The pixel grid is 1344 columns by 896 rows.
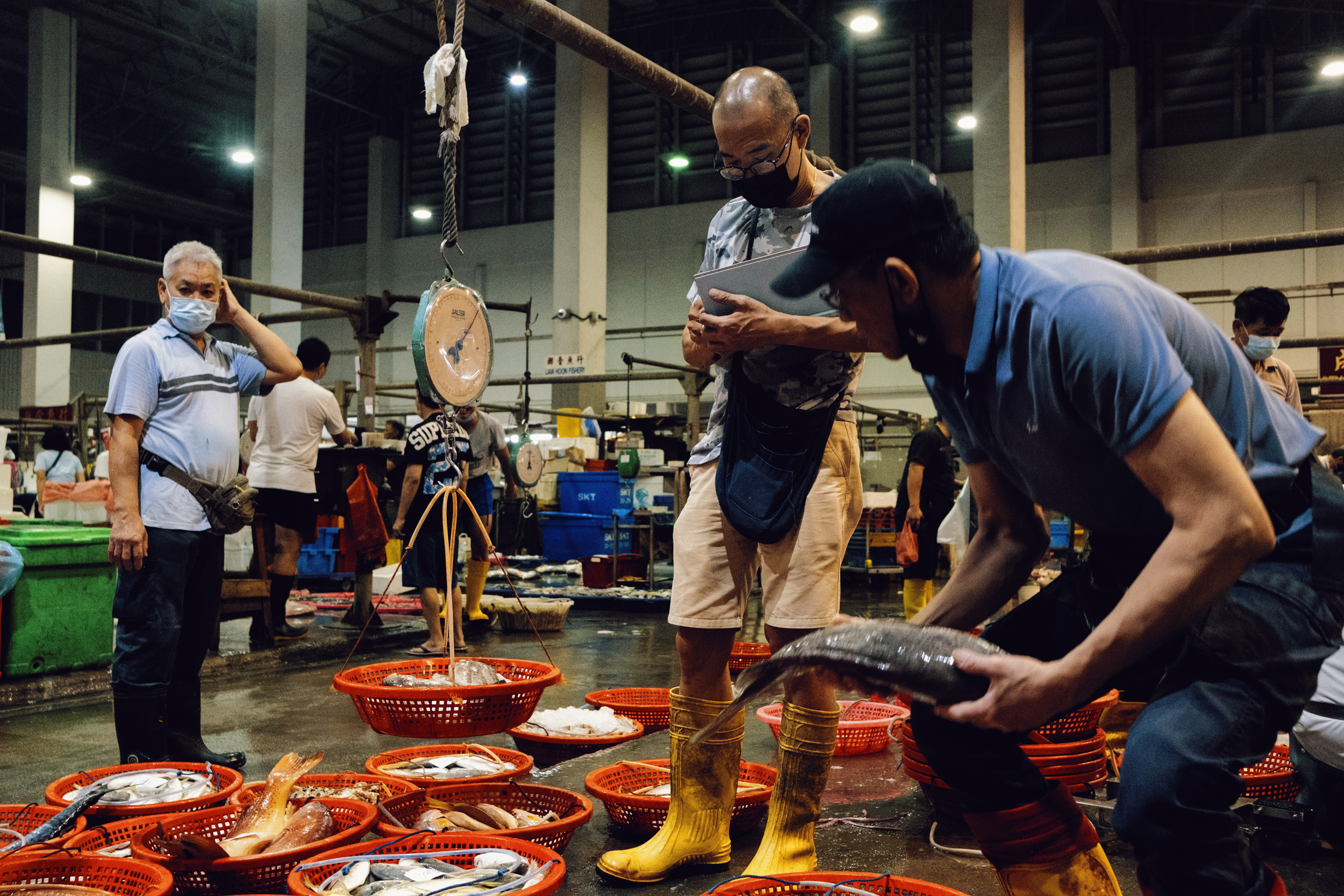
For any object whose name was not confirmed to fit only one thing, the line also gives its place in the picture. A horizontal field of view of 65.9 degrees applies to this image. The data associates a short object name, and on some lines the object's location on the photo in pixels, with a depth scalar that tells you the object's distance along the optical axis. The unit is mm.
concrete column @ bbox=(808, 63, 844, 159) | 18609
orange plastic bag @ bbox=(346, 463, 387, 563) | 6738
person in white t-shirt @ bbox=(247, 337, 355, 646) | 6219
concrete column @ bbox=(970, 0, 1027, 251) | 9102
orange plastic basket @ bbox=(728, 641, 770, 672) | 4602
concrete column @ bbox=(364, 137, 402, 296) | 23109
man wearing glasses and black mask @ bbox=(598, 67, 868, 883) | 2334
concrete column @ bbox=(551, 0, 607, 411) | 16750
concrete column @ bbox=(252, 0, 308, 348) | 15633
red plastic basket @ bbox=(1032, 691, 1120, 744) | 2949
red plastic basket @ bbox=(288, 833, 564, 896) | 2191
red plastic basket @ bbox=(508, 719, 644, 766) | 3678
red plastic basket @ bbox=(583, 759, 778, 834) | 2686
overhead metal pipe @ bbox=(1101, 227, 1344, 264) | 5125
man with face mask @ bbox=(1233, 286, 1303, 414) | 4344
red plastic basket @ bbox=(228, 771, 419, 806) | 2674
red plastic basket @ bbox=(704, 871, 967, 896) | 1917
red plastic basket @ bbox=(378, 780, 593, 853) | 2523
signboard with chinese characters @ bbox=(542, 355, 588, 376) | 13523
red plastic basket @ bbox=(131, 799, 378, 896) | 2213
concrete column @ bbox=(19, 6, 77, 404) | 17109
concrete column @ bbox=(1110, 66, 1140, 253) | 17422
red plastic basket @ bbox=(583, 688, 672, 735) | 4066
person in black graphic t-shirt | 6207
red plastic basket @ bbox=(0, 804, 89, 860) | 2529
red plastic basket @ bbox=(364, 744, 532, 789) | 2986
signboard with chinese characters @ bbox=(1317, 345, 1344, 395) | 9172
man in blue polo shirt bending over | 1268
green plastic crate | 5125
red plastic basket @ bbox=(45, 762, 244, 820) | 2609
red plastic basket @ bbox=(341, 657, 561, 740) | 2631
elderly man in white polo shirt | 3244
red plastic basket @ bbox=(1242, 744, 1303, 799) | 2898
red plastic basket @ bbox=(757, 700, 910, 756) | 3668
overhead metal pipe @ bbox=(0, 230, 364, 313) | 5059
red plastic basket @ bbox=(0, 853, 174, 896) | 2145
